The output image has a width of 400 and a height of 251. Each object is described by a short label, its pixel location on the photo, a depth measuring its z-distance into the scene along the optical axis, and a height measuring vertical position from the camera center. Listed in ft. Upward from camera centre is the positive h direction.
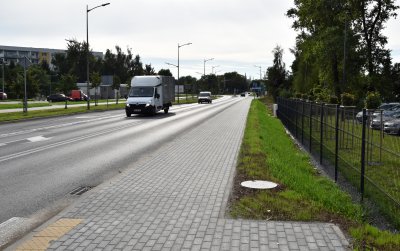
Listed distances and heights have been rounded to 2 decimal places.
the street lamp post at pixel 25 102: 105.55 -3.77
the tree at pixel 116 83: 213.17 +2.42
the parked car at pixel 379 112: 23.57 -2.11
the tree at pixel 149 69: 276.84 +13.57
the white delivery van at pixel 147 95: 100.42 -1.62
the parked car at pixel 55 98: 223.92 -5.46
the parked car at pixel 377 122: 23.63 -1.71
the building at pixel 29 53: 460.55 +38.35
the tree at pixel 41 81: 181.85 +4.06
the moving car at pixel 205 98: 232.12 -4.85
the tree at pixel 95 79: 174.19 +3.30
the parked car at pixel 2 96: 231.28 -4.88
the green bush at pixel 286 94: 198.90 -1.96
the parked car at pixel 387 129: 22.88 -2.05
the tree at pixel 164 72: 296.01 +11.54
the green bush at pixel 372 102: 106.64 -2.79
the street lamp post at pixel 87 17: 127.03 +20.48
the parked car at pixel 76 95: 242.60 -4.19
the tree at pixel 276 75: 254.47 +8.53
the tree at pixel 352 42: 136.87 +15.37
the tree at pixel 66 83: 188.72 +1.92
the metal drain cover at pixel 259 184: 26.18 -5.79
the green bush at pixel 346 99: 114.52 -2.29
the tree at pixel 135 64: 398.21 +24.19
